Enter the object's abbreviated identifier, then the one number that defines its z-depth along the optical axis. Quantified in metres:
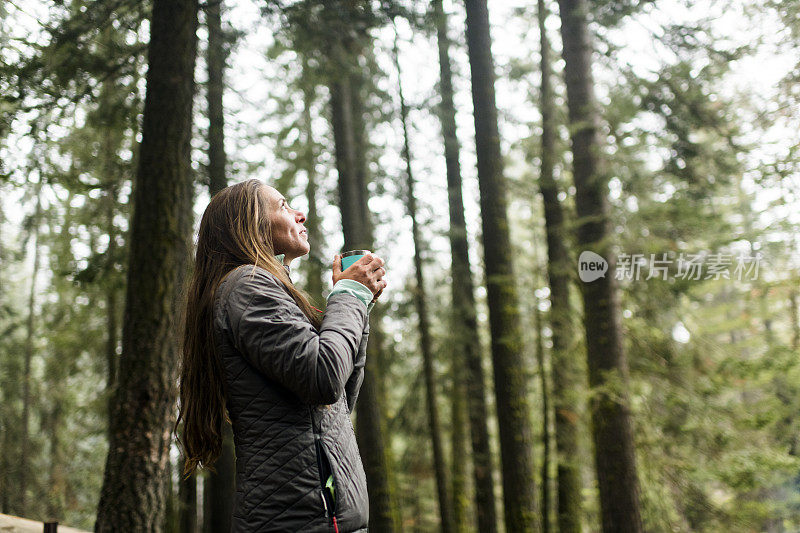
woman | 1.98
